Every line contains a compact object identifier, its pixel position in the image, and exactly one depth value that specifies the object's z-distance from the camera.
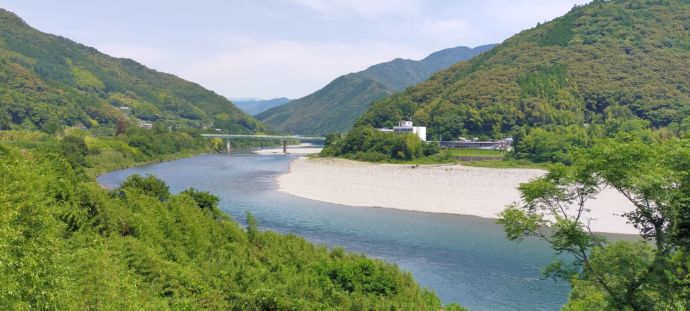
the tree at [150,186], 34.07
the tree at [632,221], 12.97
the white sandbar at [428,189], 49.12
